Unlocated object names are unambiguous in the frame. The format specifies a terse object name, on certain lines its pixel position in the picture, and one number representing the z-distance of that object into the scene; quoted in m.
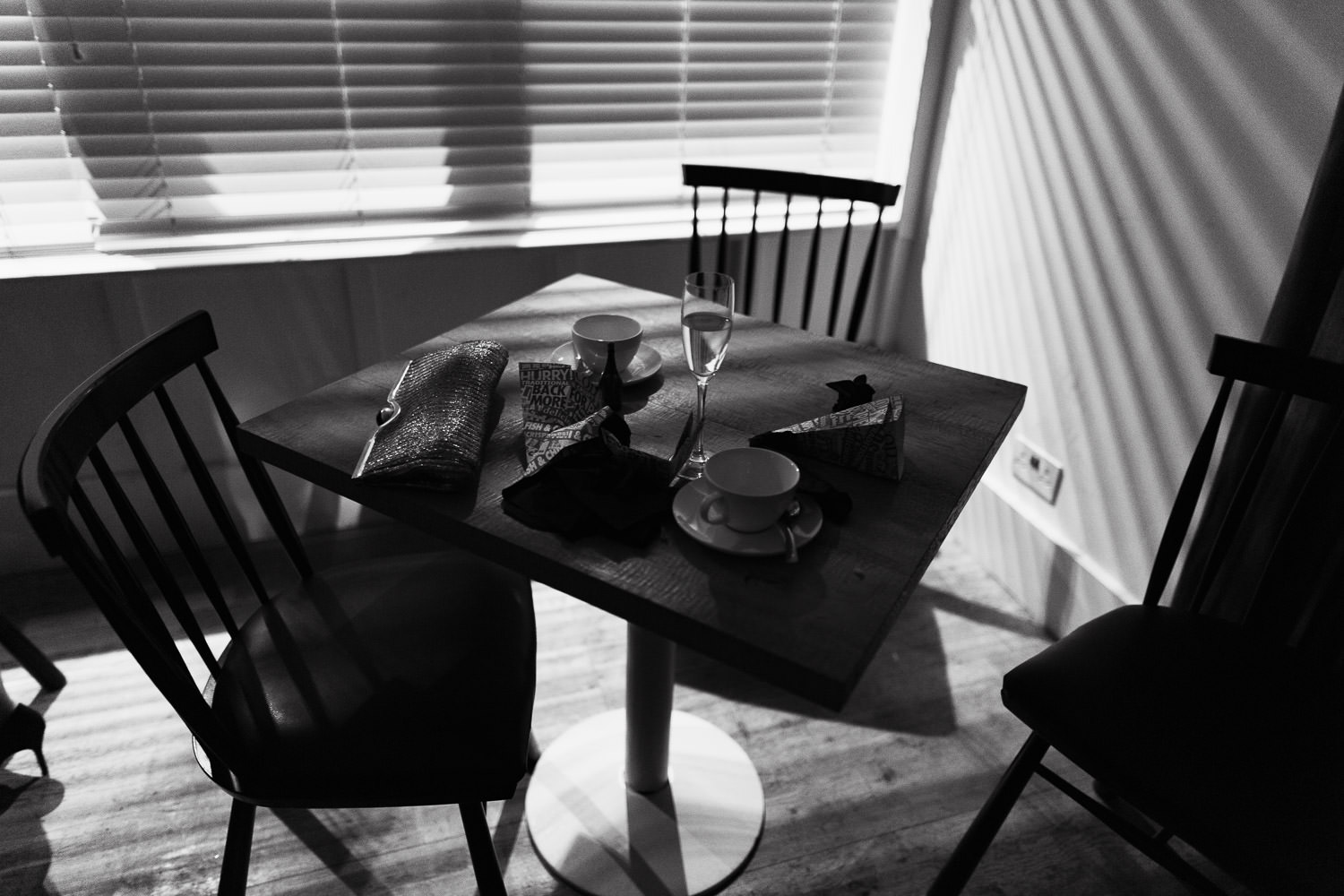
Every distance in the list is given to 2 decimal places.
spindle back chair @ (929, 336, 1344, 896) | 1.04
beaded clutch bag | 1.08
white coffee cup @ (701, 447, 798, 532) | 0.98
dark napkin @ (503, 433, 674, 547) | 1.02
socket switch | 2.02
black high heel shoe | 1.59
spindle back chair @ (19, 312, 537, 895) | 1.02
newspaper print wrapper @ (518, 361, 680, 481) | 1.13
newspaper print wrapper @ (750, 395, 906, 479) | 1.13
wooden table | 0.92
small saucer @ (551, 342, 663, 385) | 1.35
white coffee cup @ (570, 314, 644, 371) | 1.33
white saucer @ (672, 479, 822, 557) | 0.99
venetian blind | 1.90
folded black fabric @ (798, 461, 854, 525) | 1.06
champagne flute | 1.08
